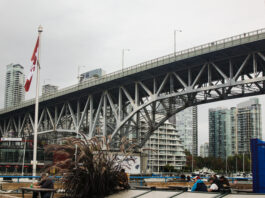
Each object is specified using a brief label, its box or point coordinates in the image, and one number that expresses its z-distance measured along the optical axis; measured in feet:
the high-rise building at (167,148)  442.91
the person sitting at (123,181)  41.71
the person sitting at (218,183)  48.37
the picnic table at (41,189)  38.99
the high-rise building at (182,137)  646.74
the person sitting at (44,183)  41.91
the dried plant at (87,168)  39.32
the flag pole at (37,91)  70.51
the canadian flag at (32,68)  80.84
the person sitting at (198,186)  44.70
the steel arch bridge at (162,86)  120.47
